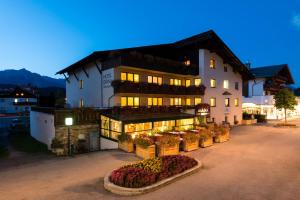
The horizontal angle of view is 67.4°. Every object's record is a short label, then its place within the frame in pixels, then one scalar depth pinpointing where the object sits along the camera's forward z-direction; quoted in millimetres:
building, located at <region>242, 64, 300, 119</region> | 44438
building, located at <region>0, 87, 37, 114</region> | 76812
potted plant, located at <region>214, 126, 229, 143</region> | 21234
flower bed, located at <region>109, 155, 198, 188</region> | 9766
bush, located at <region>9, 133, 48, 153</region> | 23102
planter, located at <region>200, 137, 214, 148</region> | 19131
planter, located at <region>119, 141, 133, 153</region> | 17438
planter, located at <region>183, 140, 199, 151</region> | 17578
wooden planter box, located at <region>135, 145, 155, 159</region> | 15539
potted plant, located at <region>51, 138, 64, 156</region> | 19266
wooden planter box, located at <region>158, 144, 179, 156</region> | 15945
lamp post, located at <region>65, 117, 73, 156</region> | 16359
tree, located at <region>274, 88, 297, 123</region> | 34781
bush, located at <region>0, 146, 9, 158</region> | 21009
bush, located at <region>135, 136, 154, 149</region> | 15610
